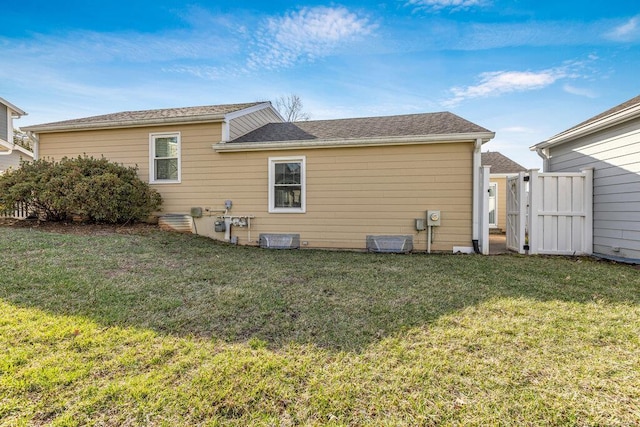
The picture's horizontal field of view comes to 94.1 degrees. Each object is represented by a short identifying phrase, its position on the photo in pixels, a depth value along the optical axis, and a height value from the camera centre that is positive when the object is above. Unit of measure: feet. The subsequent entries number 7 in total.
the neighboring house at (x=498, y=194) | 39.19 +2.50
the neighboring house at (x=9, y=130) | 49.52 +13.45
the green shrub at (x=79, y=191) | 23.48 +1.51
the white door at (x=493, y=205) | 39.22 +1.03
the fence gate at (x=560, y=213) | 21.34 +0.03
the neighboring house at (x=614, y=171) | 18.24 +2.76
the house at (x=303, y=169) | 22.68 +3.51
